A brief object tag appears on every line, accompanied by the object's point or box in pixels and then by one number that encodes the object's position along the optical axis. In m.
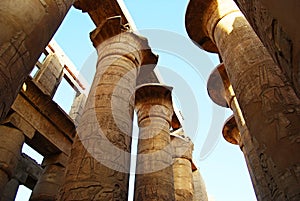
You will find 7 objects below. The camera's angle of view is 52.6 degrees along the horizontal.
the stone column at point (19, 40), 2.67
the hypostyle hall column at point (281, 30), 1.84
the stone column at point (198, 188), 13.81
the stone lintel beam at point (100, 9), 9.59
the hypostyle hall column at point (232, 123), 6.59
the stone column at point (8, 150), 7.20
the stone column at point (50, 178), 8.61
